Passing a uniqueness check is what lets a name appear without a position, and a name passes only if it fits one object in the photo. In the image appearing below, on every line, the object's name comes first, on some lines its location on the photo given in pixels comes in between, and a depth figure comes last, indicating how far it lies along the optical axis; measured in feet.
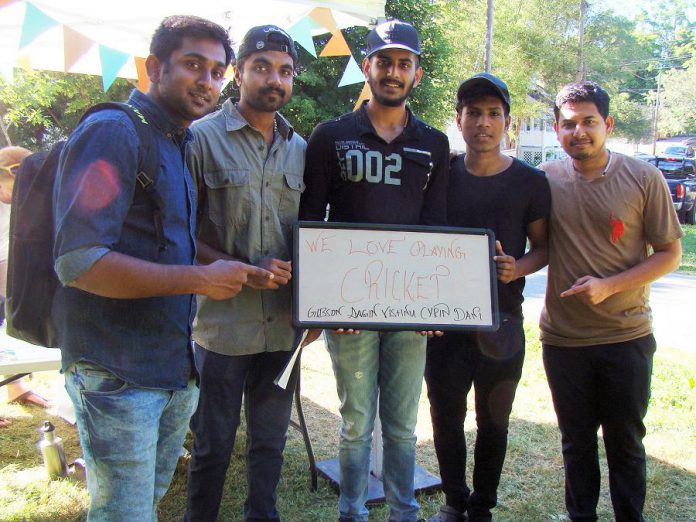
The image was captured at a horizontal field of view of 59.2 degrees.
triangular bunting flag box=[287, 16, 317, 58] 13.06
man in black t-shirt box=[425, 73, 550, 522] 9.23
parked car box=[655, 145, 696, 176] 72.02
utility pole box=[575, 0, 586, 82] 107.45
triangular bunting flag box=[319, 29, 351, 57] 15.69
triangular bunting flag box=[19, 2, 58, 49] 11.55
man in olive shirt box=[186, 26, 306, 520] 8.12
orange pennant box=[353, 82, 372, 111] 12.17
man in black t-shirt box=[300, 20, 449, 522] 8.58
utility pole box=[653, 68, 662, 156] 147.23
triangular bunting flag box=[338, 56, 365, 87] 15.21
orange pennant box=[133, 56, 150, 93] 15.39
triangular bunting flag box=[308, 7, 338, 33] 13.29
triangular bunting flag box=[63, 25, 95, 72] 12.92
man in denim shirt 5.21
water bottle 11.49
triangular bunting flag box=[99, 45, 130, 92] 13.30
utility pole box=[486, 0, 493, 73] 67.26
